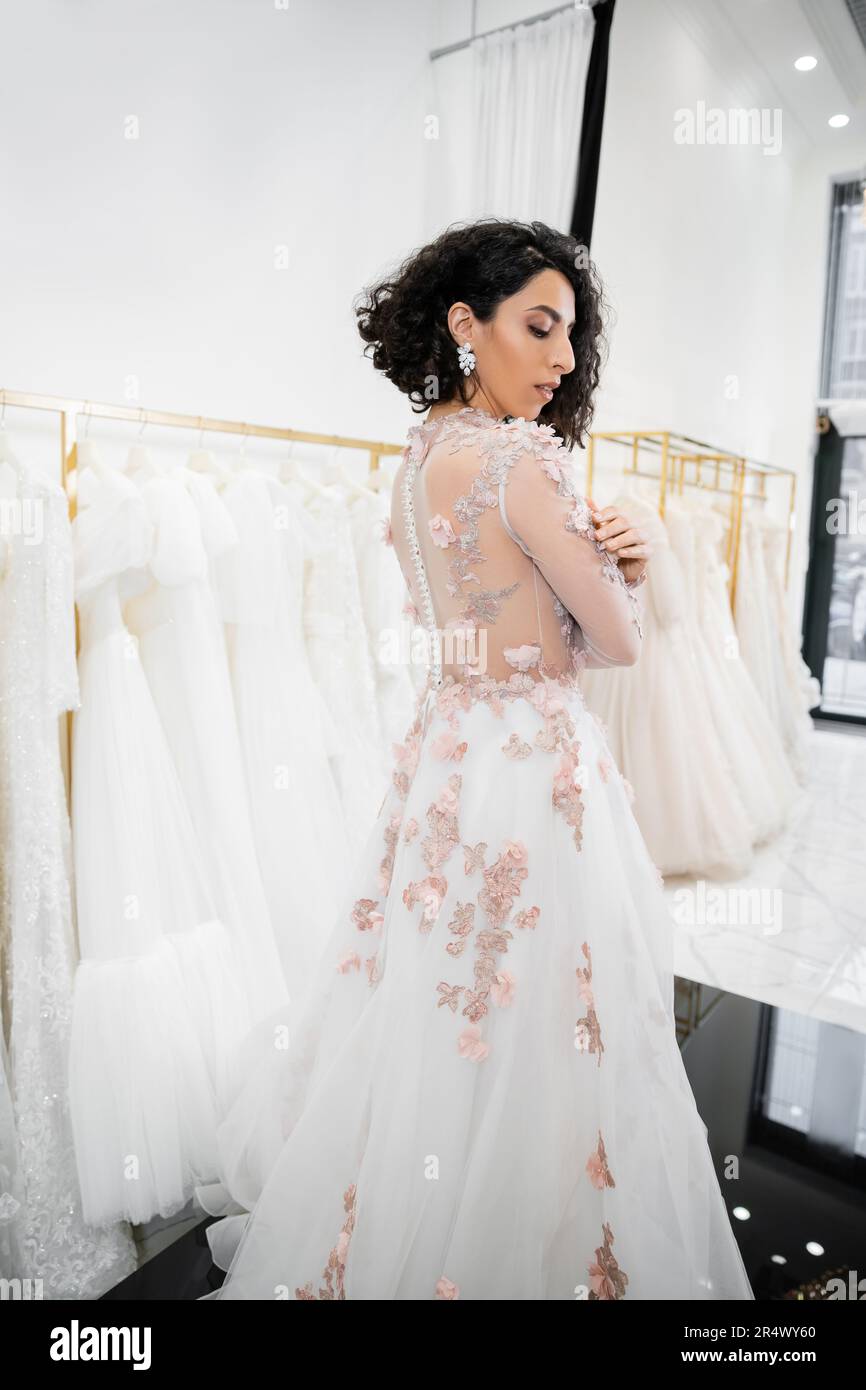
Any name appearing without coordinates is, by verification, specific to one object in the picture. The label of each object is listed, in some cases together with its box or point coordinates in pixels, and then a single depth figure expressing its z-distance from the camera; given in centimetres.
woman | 131
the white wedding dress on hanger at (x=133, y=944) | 179
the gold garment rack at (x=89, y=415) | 208
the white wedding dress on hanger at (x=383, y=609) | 286
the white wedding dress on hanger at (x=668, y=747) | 386
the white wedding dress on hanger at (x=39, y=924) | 169
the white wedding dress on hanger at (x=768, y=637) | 539
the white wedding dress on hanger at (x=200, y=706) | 219
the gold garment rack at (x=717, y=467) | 418
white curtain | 315
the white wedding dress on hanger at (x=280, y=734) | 239
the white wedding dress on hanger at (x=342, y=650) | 266
